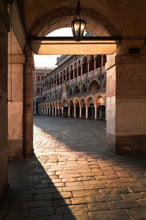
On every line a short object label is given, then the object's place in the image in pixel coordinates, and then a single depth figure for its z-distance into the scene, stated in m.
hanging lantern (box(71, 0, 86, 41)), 3.21
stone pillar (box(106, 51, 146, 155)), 4.64
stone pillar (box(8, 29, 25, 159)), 4.29
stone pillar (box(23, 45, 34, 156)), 4.48
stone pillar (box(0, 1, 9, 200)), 2.31
